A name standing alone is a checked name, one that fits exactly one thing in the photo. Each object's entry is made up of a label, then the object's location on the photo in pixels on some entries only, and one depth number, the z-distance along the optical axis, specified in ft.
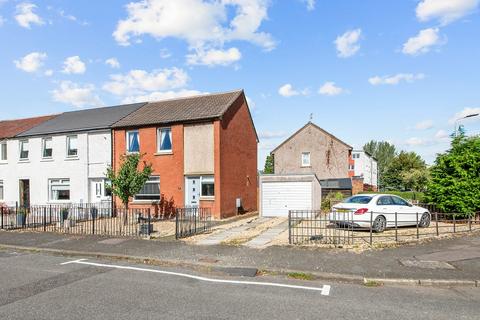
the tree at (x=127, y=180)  58.30
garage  69.77
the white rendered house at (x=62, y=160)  77.87
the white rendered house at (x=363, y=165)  206.94
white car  45.60
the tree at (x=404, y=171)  200.13
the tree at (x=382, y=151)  325.01
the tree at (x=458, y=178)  54.80
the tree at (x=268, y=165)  249.34
